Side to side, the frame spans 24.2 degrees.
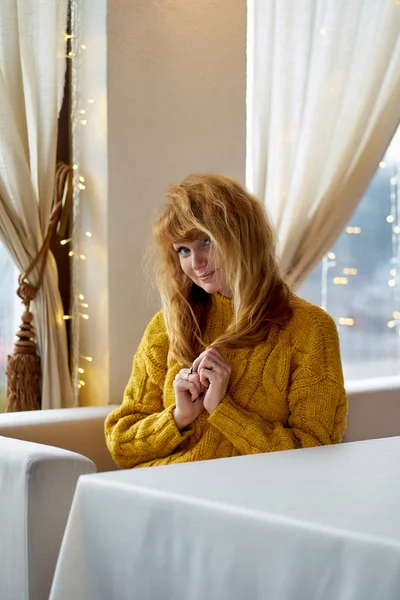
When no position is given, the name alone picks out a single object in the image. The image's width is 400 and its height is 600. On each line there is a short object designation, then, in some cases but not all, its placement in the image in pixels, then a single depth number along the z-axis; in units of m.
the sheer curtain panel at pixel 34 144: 2.96
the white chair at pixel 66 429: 2.52
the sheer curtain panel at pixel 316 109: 3.54
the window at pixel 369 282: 4.02
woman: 2.15
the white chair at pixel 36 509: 1.89
